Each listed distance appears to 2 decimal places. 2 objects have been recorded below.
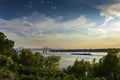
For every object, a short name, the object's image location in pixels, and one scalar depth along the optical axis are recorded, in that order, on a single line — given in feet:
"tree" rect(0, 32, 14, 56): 57.86
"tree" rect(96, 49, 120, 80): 41.58
